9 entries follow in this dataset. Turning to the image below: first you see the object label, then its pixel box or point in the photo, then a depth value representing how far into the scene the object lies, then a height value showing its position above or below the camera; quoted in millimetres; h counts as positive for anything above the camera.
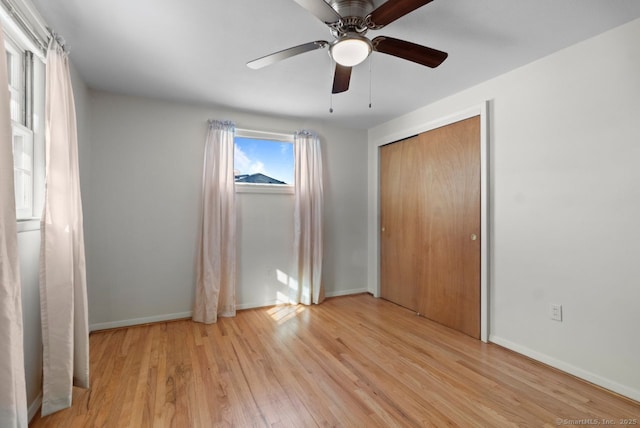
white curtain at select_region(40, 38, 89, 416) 1682 -250
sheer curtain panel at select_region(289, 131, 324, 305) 3695 -101
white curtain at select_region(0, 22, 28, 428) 1109 -324
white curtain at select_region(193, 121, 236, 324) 3162 -198
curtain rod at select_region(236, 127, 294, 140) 3531 +999
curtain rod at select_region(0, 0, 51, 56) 1492 +1042
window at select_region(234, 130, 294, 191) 3561 +674
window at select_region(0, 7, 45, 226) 1673 +572
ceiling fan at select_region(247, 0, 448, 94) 1432 +983
